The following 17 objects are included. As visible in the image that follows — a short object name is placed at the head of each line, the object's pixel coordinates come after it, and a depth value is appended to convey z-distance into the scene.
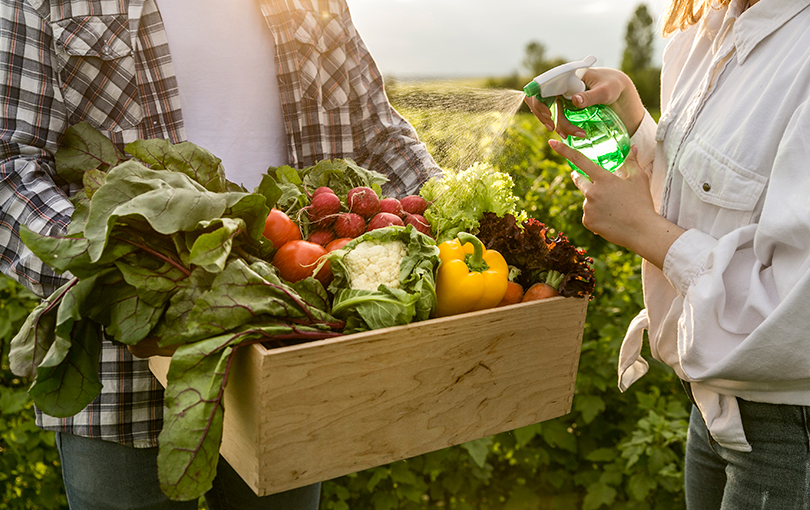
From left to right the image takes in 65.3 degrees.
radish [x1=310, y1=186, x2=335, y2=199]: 1.62
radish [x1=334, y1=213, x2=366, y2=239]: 1.55
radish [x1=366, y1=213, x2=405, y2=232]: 1.54
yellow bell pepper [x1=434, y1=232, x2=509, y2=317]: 1.38
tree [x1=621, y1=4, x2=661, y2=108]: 26.95
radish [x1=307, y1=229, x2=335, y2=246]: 1.54
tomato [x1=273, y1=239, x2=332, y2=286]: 1.38
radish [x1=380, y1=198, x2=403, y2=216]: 1.62
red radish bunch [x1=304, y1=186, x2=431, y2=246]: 1.55
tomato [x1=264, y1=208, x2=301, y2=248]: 1.44
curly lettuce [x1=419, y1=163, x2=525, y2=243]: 1.64
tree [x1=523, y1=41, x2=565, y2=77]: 33.66
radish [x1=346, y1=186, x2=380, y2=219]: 1.59
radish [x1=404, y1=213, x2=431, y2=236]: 1.62
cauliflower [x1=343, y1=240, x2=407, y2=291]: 1.35
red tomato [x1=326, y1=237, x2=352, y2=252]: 1.48
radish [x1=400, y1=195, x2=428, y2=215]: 1.70
